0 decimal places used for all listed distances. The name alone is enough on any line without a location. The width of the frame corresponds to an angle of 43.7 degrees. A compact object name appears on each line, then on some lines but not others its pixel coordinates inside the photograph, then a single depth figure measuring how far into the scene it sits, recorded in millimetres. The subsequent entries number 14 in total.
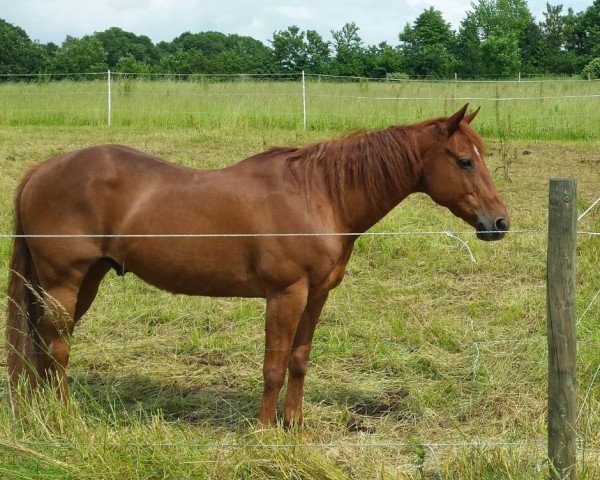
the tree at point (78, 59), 38406
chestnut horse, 4129
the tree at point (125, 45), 62156
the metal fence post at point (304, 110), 14769
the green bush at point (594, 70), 30516
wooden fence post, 3234
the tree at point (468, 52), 40406
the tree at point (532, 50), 43759
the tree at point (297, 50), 42719
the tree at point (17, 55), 43406
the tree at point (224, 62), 40344
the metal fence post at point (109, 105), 15302
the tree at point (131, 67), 35562
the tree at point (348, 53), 38812
